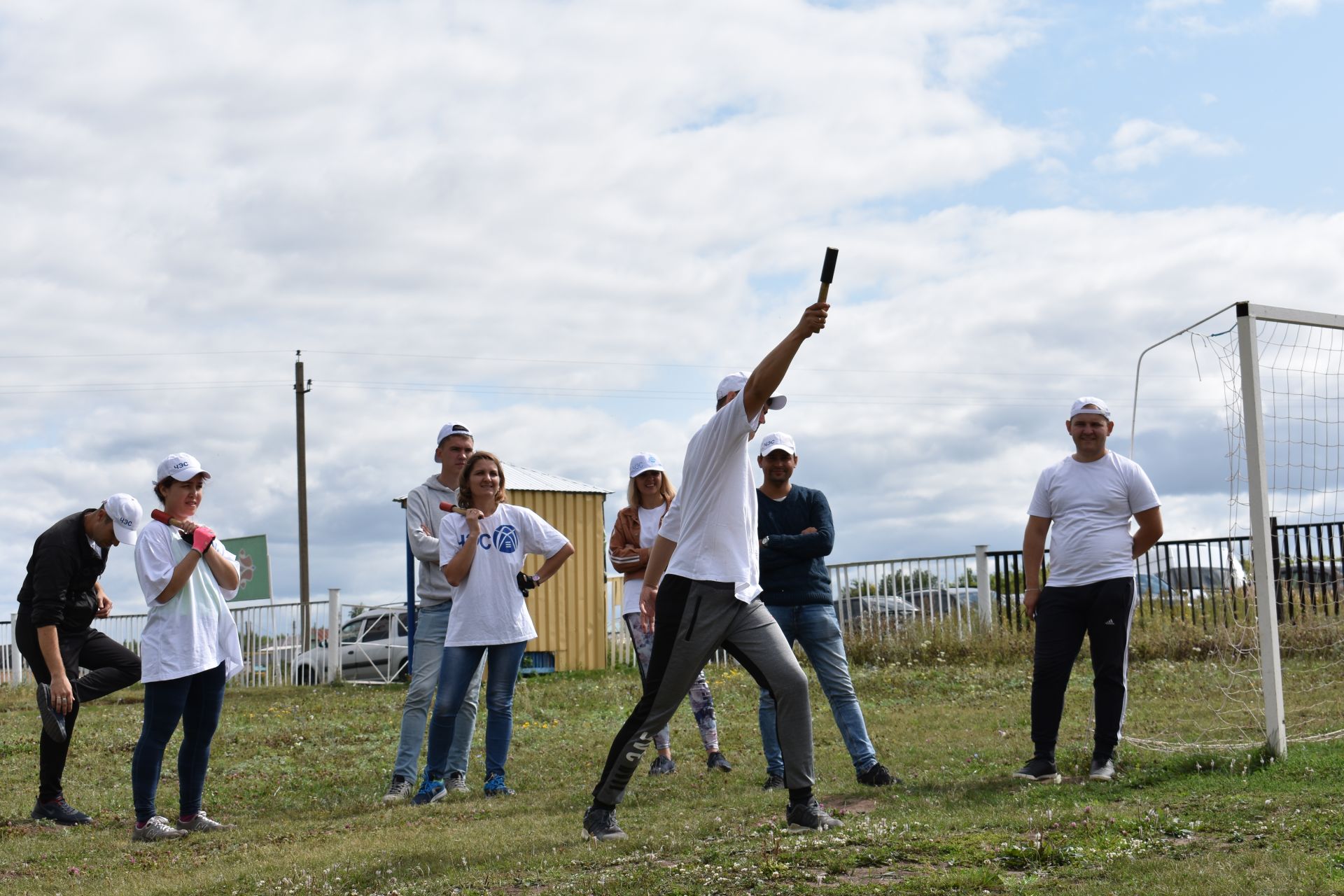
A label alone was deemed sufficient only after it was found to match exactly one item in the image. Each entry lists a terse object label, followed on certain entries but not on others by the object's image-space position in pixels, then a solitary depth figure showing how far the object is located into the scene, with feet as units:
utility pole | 99.86
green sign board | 76.59
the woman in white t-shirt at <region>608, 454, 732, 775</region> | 27.07
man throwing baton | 17.74
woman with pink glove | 22.08
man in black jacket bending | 23.98
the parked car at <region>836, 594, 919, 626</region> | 58.23
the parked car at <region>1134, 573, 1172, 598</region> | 55.42
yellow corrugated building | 61.57
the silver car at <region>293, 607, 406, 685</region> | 63.31
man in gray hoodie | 24.90
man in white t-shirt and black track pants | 23.03
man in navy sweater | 23.68
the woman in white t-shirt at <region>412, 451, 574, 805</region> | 23.97
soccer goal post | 24.75
